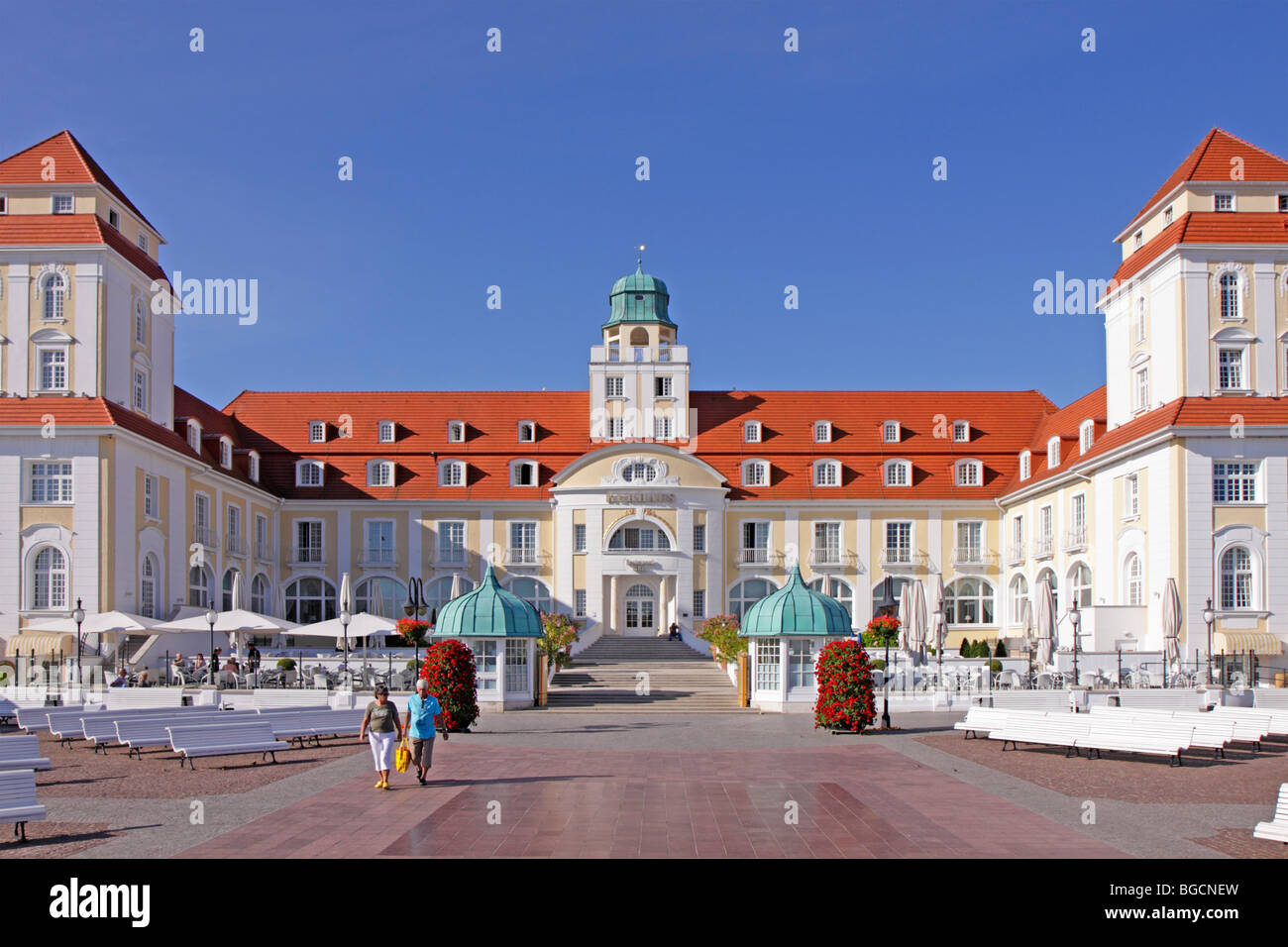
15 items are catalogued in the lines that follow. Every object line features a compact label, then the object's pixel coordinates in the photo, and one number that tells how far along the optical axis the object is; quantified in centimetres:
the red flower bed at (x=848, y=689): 2633
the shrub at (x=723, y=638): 3956
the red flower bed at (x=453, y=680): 2545
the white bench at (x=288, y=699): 3139
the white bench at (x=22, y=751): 1784
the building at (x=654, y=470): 3894
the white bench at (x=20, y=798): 1280
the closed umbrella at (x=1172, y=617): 3478
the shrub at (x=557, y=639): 3825
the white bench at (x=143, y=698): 3000
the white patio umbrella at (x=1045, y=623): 3725
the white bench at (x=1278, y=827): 1229
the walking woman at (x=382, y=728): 1719
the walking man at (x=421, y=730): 1772
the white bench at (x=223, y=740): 1992
